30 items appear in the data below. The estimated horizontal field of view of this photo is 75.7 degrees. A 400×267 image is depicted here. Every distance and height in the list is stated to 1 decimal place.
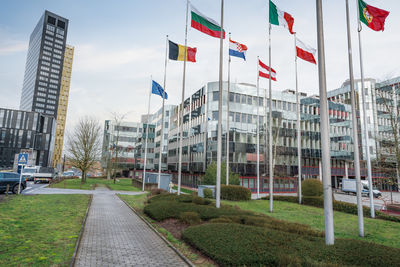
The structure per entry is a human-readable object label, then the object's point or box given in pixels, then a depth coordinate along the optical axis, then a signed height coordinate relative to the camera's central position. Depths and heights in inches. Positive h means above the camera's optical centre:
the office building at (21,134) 4138.8 +455.6
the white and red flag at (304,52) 694.5 +318.3
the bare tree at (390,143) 827.4 +111.4
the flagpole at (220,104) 585.0 +151.9
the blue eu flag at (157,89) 957.8 +284.9
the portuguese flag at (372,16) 526.3 +321.9
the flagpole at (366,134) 574.6 +95.2
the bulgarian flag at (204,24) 607.2 +339.9
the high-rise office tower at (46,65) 5689.0 +2188.4
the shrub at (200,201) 681.0 -88.4
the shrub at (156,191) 985.5 -98.1
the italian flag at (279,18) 624.4 +368.2
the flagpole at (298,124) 875.4 +159.4
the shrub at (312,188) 991.6 -64.7
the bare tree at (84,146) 1657.2 +116.2
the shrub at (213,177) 1133.7 -38.1
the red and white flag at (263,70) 828.6 +319.9
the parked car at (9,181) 883.4 -68.1
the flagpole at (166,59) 971.9 +402.3
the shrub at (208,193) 980.6 -95.4
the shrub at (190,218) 479.2 -95.3
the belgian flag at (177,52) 761.0 +337.6
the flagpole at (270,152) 735.7 +50.6
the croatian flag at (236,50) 749.6 +346.6
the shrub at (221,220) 451.5 -90.7
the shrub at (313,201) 911.0 -107.8
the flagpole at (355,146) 453.7 +48.6
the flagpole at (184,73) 773.1 +297.3
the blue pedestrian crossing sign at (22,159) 855.6 +9.3
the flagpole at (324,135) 305.6 +45.3
